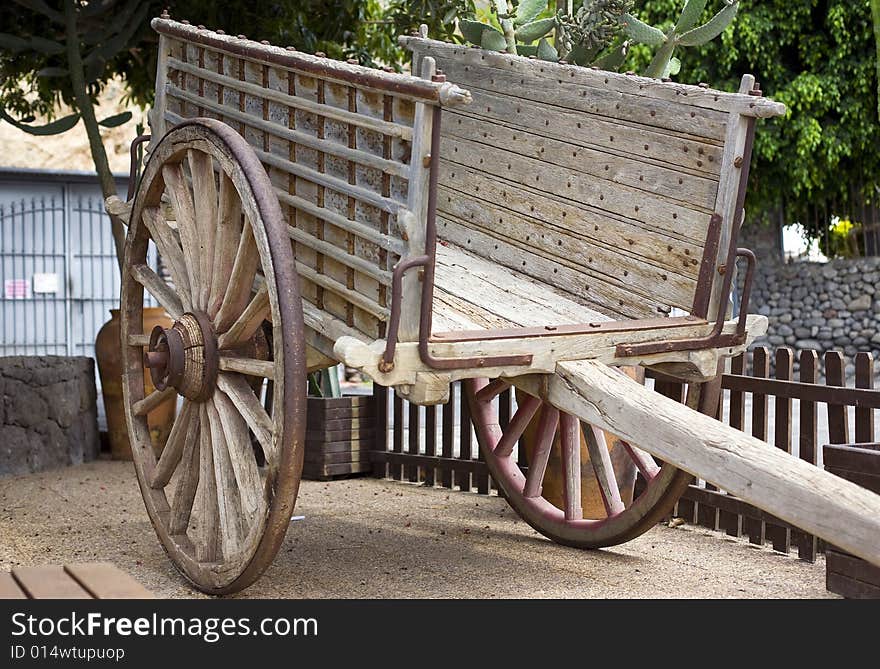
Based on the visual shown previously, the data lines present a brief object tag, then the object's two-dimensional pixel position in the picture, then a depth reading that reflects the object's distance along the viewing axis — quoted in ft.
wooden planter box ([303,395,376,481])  18.86
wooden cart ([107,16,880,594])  8.82
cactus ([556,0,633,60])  14.61
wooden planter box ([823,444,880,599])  10.58
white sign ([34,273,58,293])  37.78
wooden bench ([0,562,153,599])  6.30
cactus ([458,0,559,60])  14.53
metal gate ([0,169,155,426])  37.63
